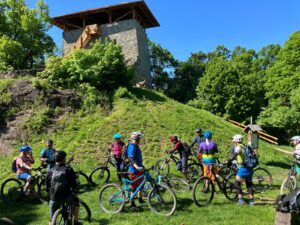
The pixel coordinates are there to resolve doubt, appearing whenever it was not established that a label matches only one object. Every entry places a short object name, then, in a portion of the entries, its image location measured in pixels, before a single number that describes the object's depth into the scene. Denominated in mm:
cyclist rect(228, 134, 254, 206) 6605
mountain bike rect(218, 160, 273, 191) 8159
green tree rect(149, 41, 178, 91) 31277
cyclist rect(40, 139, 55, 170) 7747
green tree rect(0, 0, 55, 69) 21765
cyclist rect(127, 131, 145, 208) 6165
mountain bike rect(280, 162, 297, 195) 7585
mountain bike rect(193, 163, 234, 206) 6516
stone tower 21152
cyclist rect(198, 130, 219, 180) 7056
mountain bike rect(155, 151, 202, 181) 9635
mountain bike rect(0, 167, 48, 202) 7468
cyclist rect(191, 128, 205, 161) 9306
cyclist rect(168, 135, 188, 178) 8716
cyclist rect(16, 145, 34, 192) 7218
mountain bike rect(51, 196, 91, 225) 4778
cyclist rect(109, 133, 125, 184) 8243
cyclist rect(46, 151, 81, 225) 4826
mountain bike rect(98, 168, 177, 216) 5957
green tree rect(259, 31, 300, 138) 20317
